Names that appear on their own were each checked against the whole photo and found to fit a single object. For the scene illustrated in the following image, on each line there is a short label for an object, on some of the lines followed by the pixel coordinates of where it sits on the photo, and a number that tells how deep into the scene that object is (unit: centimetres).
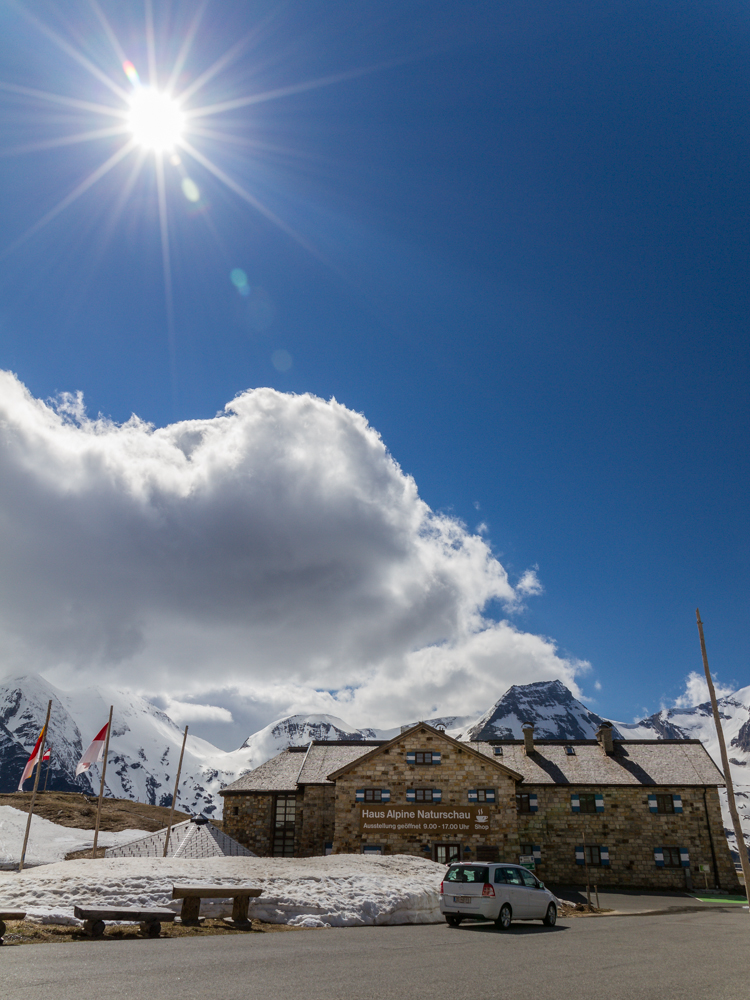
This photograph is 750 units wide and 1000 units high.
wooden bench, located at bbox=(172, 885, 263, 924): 1348
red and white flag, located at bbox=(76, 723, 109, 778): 2906
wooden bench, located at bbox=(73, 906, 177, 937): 1155
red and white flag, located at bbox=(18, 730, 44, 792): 2980
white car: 1584
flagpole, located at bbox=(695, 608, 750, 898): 2353
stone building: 3803
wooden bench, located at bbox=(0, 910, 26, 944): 1049
